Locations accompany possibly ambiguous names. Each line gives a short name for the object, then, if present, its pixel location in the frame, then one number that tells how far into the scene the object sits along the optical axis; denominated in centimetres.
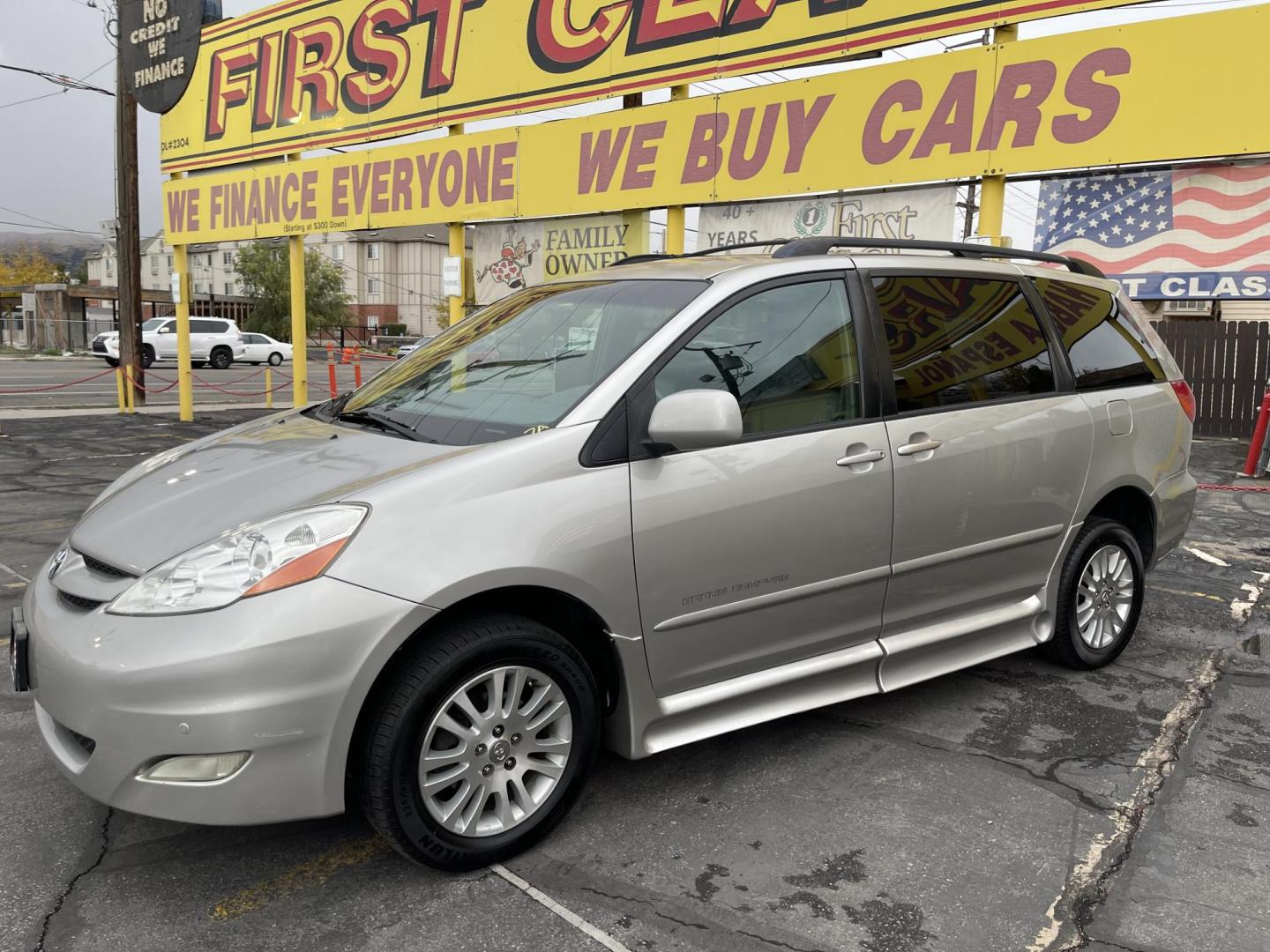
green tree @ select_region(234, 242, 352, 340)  5584
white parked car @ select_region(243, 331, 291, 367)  3697
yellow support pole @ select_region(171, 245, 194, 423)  1538
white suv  3384
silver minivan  245
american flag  641
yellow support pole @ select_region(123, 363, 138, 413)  1645
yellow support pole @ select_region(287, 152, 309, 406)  1348
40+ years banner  730
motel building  7906
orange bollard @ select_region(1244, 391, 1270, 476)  978
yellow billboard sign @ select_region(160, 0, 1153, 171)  761
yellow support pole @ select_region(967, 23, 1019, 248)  691
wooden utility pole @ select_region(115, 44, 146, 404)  1752
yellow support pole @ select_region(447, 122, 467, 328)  1080
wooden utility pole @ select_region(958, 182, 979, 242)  746
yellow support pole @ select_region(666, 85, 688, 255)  885
